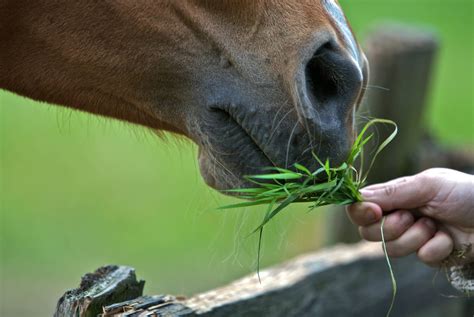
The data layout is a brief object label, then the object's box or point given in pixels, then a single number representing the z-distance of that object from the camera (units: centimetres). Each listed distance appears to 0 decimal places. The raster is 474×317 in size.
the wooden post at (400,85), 973
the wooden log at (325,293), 479
